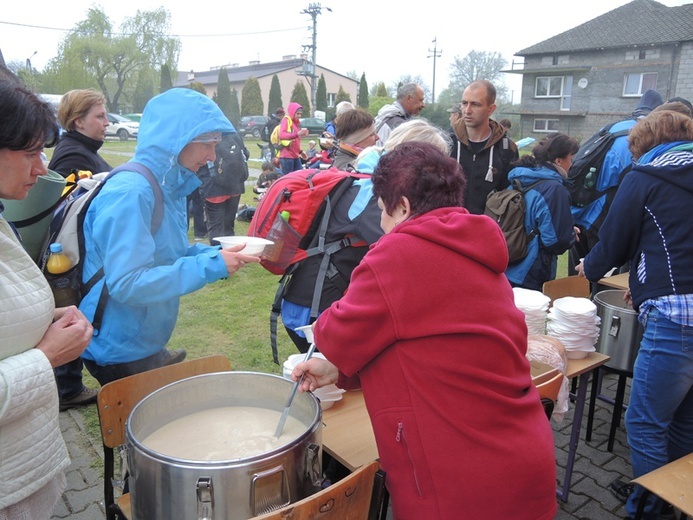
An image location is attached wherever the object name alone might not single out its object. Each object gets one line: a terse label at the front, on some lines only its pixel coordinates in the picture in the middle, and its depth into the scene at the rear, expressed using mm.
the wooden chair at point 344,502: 1305
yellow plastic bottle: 2309
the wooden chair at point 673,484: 1884
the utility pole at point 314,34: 32156
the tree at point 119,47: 42391
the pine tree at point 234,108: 36706
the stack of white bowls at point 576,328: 2771
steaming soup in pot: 1633
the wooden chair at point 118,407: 1933
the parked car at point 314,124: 30672
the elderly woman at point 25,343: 1318
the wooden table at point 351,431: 1869
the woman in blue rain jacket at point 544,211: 3689
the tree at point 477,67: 45406
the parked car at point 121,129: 27906
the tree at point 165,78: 37300
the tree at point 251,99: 40781
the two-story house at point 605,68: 23031
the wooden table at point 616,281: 3538
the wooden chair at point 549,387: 2053
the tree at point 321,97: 39681
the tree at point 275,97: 37812
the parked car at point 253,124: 30000
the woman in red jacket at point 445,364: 1347
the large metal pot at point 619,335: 3174
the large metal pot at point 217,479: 1308
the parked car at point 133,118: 32281
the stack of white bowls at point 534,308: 2721
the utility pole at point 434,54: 42969
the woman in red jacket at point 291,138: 10680
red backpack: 2549
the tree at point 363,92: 37906
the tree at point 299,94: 38594
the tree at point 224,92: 36500
